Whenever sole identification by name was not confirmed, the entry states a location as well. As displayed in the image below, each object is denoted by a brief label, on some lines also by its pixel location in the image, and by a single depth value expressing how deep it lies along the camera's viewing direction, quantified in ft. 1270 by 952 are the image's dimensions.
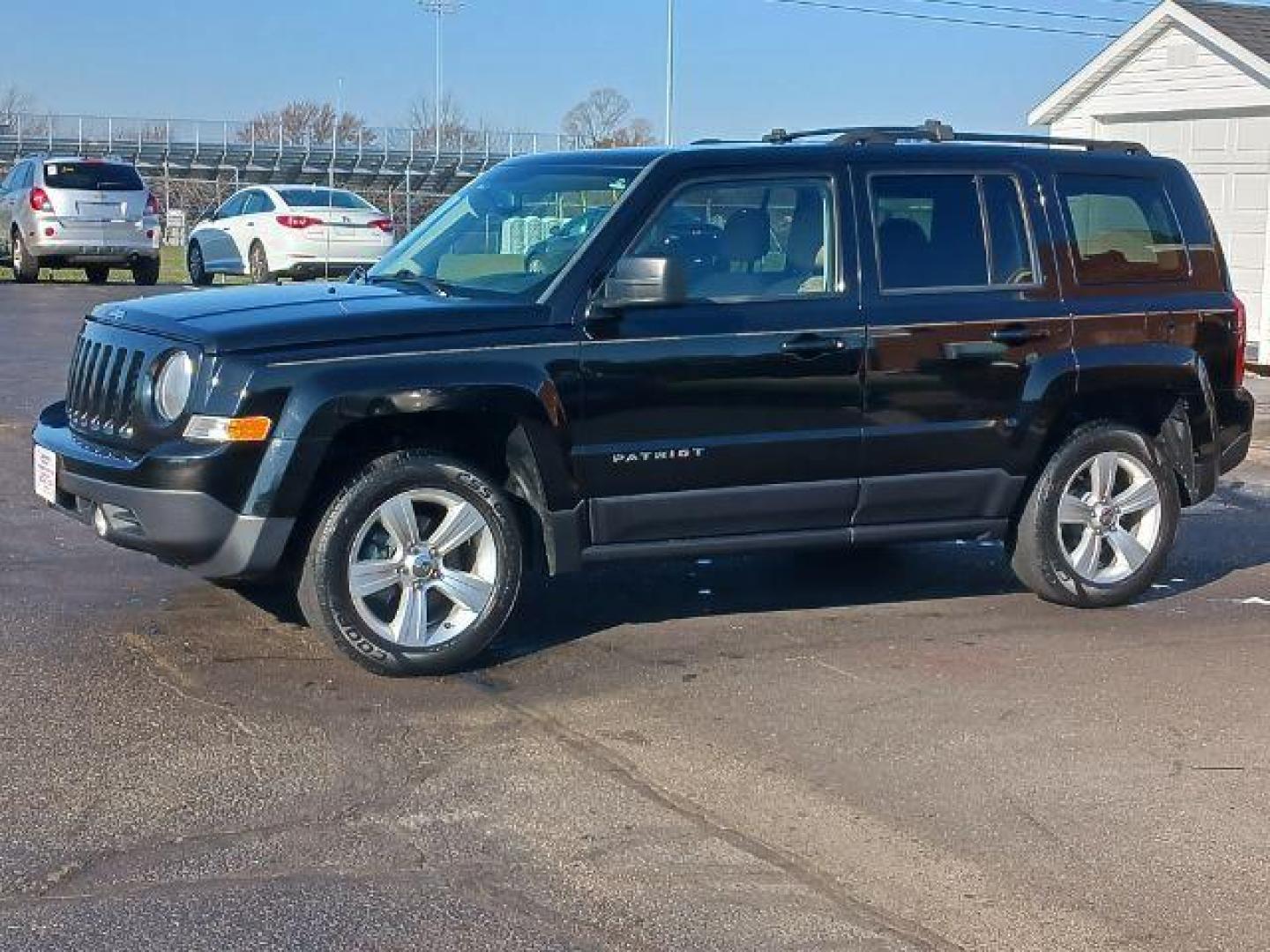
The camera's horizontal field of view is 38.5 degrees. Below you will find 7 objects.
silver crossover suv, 81.35
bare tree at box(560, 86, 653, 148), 190.60
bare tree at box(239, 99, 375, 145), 215.10
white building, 57.67
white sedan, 79.41
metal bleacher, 188.65
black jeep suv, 20.59
